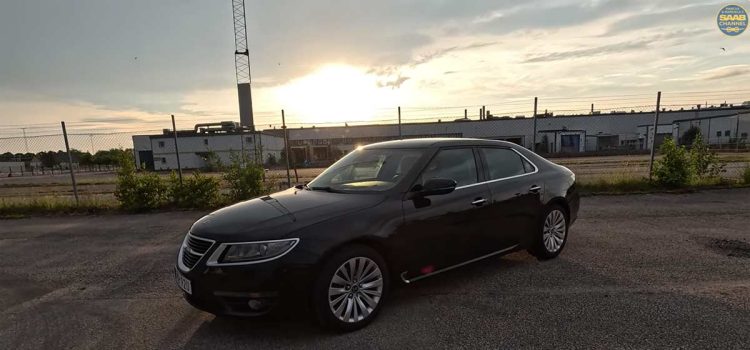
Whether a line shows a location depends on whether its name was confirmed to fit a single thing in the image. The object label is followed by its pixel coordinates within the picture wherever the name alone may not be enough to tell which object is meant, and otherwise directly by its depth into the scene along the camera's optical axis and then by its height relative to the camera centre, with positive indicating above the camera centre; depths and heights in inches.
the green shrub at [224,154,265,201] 378.9 -36.4
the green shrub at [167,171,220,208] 382.3 -48.5
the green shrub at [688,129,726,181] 395.9 -40.1
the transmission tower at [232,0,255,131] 2169.8 +219.4
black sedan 118.3 -32.3
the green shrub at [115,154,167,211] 378.0 -43.6
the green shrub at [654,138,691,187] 385.1 -43.6
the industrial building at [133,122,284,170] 2000.5 -13.4
